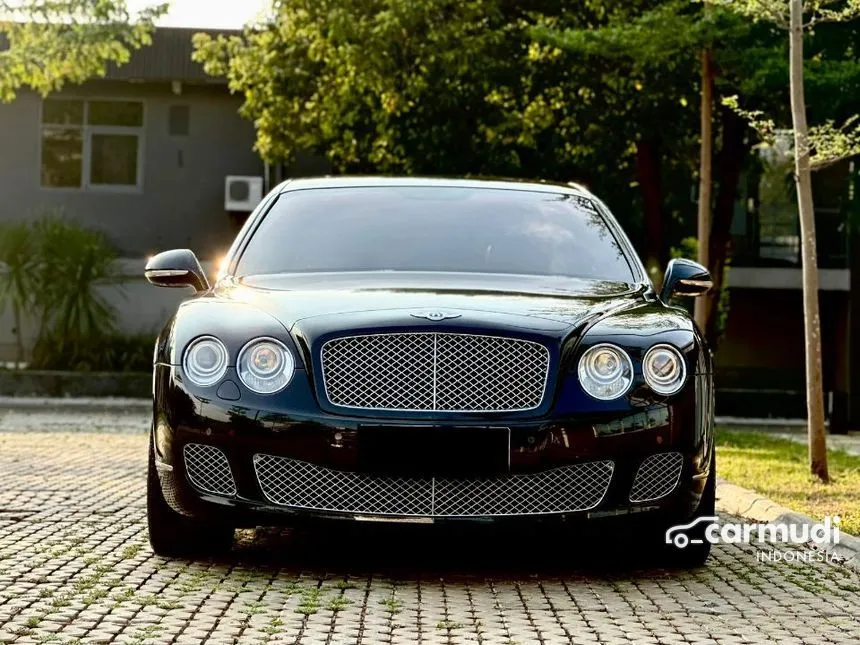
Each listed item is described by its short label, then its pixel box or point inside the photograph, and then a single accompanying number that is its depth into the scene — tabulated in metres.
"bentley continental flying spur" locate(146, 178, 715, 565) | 5.88
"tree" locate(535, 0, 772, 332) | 16.47
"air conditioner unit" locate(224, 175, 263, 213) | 26.42
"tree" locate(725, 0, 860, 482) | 10.77
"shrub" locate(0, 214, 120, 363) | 23.38
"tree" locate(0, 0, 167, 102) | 20.84
